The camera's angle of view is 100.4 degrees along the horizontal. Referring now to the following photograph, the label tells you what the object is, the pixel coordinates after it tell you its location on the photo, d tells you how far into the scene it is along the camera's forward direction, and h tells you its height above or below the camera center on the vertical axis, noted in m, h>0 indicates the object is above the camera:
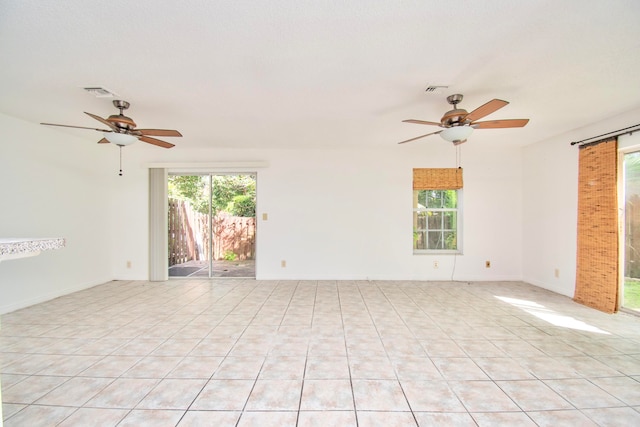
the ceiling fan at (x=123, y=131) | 2.63 +0.85
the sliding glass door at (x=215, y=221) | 4.83 -0.14
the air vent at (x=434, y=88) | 2.38 +1.15
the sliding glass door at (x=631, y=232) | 3.12 -0.19
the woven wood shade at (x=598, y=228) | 3.15 -0.15
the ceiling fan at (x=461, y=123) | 2.50 +0.89
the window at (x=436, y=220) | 4.82 -0.09
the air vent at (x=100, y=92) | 2.43 +1.13
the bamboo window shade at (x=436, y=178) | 4.71 +0.65
